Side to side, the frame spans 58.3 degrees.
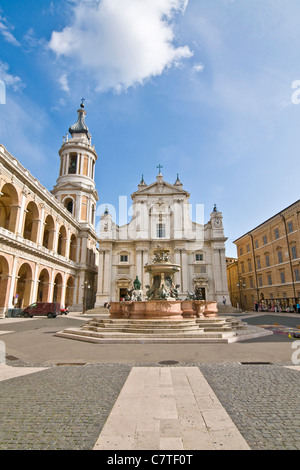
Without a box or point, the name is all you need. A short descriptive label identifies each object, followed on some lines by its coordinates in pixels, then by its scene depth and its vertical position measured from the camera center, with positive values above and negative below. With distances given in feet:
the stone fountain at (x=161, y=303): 46.80 -0.57
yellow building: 107.96 +16.69
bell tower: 155.33 +70.65
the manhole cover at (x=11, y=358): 28.14 -6.00
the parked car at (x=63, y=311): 109.91 -4.42
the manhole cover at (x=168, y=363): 24.76 -5.73
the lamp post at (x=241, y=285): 160.61 +8.71
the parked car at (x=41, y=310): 86.56 -3.17
